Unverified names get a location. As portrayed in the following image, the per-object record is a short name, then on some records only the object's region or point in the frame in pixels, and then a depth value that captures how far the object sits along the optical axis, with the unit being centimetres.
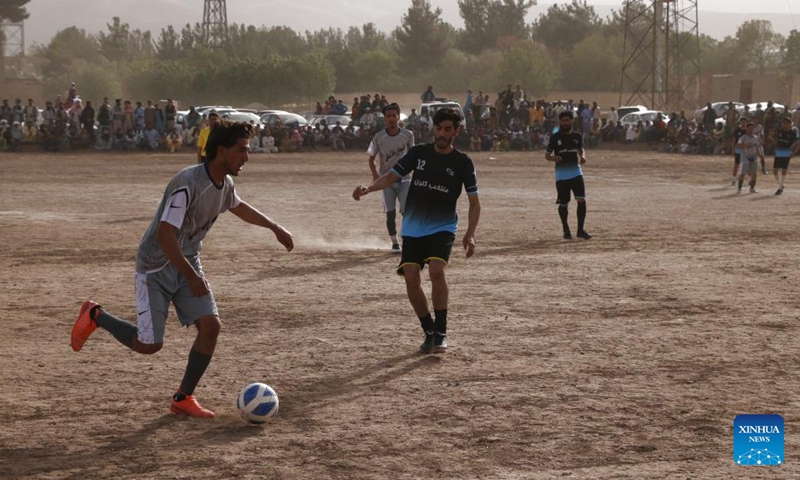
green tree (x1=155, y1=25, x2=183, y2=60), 11531
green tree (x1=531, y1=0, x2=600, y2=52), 11800
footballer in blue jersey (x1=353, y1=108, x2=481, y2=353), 903
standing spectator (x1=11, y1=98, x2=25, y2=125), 3894
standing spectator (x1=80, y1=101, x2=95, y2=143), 3909
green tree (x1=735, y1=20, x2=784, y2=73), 11906
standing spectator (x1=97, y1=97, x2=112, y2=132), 3909
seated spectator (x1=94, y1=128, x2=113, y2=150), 3916
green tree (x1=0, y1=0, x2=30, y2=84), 10044
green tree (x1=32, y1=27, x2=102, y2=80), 11006
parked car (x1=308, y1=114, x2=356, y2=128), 4441
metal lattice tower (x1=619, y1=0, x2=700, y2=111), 6588
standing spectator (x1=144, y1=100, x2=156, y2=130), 3947
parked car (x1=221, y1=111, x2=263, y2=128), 4138
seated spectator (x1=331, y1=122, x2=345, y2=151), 4141
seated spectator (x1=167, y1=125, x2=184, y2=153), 3909
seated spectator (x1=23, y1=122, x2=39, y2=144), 3847
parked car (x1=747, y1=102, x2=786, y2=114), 4383
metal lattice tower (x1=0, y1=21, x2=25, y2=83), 9434
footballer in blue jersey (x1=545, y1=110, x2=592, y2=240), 1680
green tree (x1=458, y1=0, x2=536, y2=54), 12544
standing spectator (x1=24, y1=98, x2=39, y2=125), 3912
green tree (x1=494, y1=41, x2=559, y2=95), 8056
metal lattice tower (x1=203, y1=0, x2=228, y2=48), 9481
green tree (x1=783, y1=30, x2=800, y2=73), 10899
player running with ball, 666
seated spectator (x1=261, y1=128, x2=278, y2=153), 4056
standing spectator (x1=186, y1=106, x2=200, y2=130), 4059
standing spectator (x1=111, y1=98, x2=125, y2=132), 3938
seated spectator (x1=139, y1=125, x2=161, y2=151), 3922
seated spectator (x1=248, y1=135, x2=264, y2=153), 4028
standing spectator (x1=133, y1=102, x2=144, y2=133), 3944
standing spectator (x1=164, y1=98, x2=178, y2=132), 3972
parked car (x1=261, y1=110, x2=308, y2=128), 4309
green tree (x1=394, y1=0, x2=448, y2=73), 10888
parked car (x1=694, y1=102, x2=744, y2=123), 4930
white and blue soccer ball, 693
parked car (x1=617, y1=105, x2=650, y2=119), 5256
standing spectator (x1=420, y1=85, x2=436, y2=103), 4609
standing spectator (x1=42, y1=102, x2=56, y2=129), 3877
